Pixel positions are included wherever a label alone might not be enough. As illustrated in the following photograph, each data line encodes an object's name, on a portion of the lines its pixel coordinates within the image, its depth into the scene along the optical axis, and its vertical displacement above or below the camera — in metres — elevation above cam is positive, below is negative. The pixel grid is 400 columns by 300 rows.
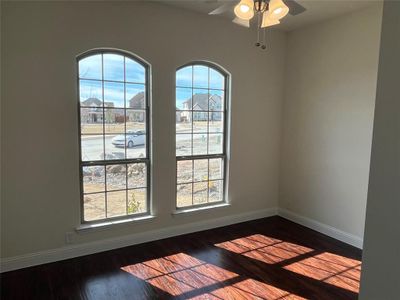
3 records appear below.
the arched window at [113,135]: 3.18 -0.16
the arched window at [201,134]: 3.75 -0.15
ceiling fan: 2.01 +0.87
